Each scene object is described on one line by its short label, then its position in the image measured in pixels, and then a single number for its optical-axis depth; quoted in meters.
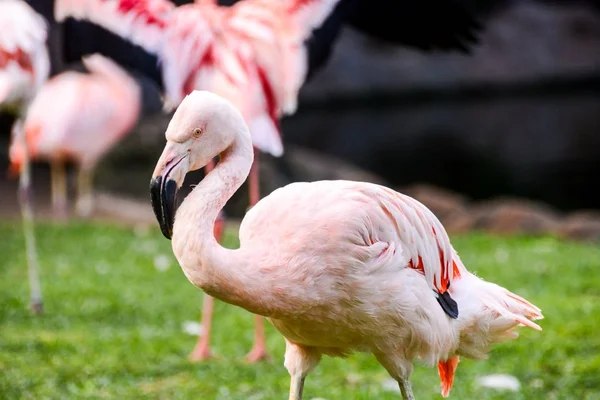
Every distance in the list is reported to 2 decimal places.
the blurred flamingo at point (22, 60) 11.93
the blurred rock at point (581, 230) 19.69
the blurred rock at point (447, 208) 21.39
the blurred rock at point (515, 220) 20.52
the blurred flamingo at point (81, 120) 20.36
